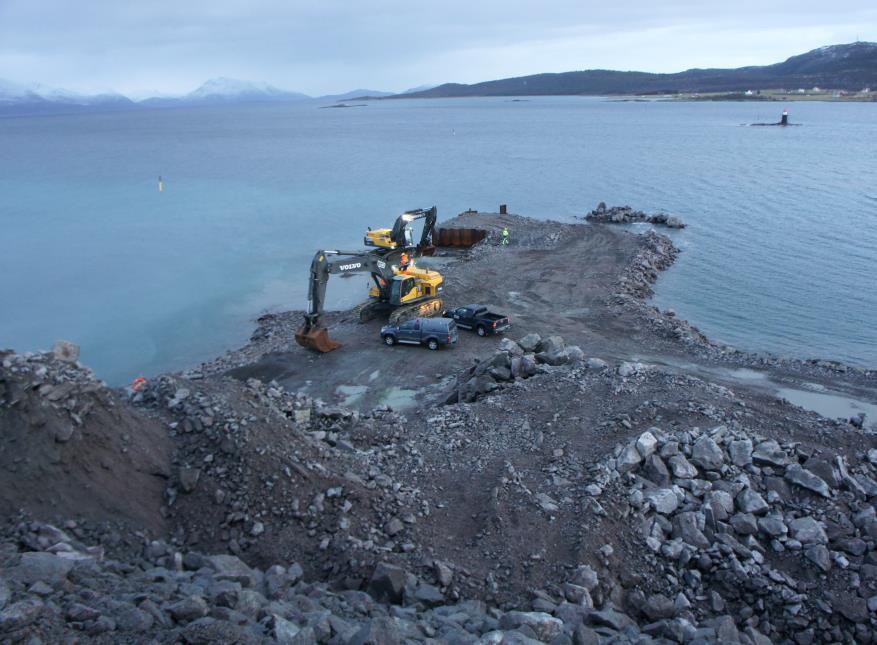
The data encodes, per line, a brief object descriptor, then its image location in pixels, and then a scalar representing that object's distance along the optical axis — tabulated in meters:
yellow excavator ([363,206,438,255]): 30.38
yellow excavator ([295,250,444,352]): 27.23
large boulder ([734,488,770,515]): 14.26
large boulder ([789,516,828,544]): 13.60
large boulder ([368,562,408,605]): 11.83
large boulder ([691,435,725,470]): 15.39
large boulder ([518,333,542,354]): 24.94
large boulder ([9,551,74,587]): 9.30
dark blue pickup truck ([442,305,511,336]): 28.28
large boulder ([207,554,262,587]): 11.11
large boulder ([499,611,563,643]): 10.74
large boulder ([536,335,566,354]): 24.20
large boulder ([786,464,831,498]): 14.57
